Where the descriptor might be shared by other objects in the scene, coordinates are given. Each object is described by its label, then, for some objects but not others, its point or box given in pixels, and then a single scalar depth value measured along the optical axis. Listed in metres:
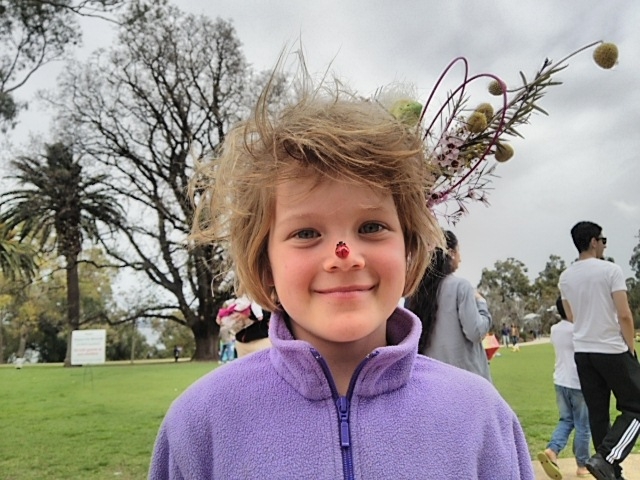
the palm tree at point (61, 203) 20.20
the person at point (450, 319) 3.41
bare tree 20.16
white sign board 11.64
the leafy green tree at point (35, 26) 6.80
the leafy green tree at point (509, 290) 38.67
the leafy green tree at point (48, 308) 25.61
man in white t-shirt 3.85
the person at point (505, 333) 30.30
